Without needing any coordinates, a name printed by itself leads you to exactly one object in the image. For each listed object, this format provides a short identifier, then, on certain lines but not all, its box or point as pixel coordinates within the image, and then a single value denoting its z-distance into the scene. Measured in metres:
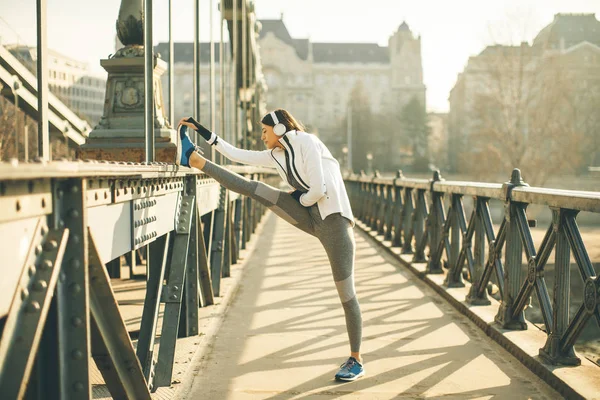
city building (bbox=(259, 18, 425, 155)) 115.06
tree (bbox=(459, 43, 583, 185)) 41.88
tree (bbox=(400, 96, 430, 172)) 104.81
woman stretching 4.60
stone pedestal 5.98
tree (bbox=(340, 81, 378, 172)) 100.06
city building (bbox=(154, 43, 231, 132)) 73.75
